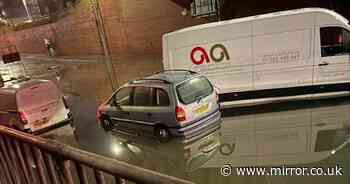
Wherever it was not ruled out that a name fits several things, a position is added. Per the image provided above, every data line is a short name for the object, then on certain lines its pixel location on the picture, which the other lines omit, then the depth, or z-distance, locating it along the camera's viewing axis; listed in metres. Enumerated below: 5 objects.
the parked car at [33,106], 9.41
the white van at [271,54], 8.59
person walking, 27.03
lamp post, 18.92
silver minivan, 7.49
